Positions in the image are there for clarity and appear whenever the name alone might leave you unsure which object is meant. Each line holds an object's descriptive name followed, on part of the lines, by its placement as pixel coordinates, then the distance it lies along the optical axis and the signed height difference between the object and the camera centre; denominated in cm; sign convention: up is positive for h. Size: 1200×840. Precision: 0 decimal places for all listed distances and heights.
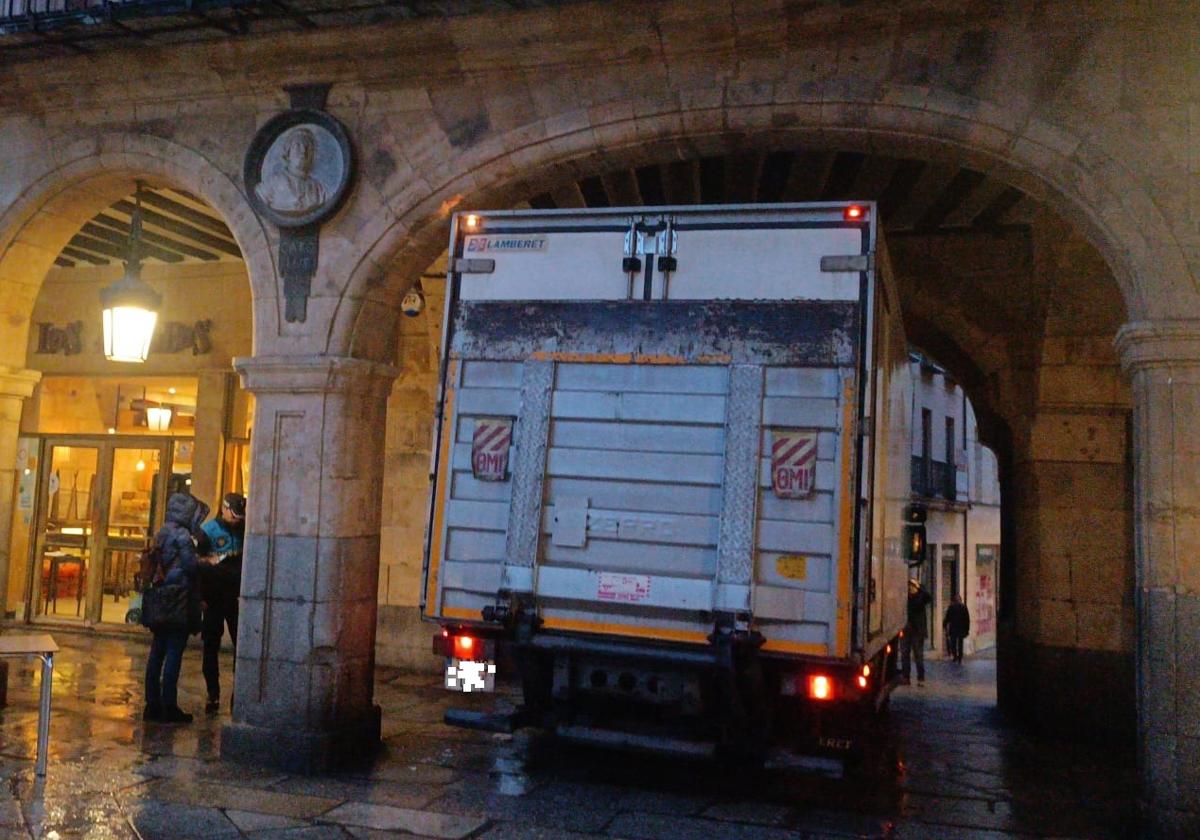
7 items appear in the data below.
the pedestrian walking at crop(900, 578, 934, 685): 1209 -90
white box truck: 498 +30
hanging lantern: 704 +131
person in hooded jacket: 754 -54
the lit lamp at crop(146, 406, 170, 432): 1180 +104
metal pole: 559 -118
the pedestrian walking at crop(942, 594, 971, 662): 1688 -119
